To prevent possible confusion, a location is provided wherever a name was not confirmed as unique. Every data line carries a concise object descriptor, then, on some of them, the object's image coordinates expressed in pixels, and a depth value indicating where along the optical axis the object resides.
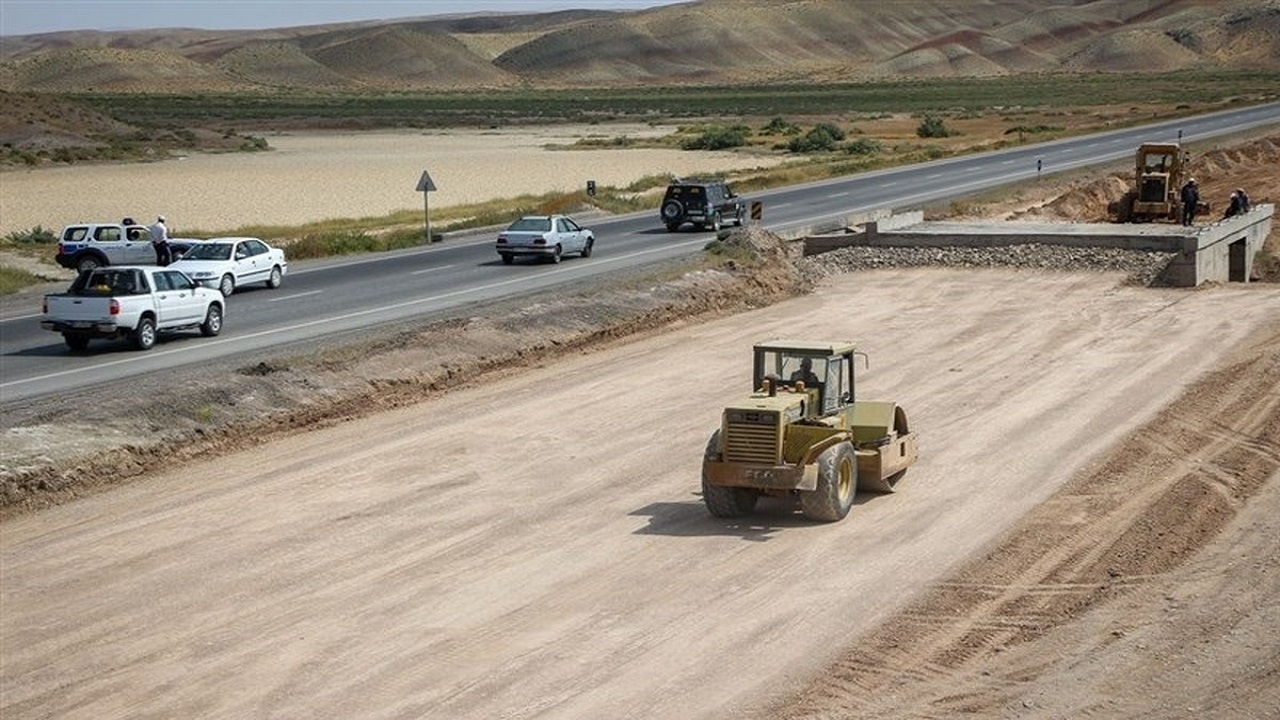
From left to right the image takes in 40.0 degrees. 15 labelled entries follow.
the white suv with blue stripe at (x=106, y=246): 45.91
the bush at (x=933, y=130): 116.69
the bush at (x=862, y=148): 100.94
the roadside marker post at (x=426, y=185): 52.56
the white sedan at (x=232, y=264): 41.75
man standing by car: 43.84
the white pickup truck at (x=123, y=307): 33.00
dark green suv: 56.00
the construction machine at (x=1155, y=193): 54.34
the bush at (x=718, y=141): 110.56
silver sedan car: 48.09
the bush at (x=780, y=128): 126.44
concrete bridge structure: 43.28
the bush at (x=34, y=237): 55.25
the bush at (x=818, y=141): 106.31
